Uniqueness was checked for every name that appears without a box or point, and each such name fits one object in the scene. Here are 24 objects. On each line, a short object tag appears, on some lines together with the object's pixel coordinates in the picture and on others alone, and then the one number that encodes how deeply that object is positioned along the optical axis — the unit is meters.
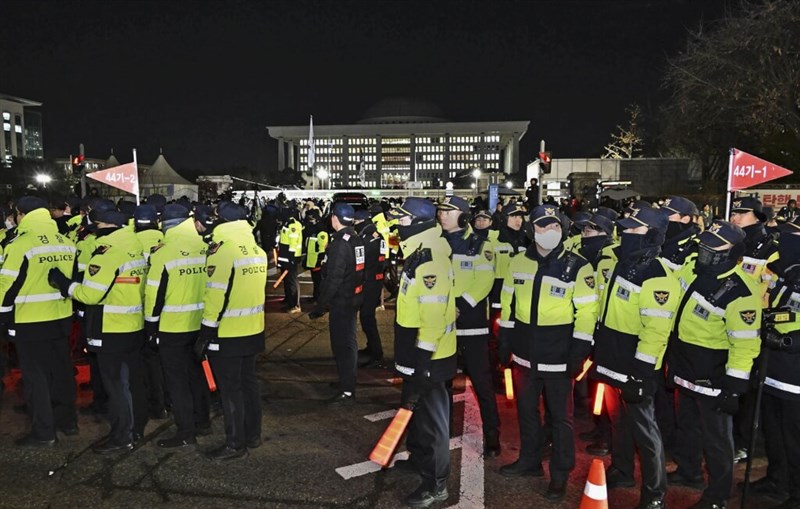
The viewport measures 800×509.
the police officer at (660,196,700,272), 4.68
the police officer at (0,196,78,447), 5.03
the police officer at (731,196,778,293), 5.96
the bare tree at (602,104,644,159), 56.66
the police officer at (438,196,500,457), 5.10
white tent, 44.07
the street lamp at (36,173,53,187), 49.74
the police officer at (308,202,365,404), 6.25
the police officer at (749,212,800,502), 4.09
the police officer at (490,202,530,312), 7.40
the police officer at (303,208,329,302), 10.93
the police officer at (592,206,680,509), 3.86
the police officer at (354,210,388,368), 7.53
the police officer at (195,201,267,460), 4.68
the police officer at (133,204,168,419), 5.47
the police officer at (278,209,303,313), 10.78
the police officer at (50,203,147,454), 4.84
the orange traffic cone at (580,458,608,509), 3.50
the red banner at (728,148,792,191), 8.83
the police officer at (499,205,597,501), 4.29
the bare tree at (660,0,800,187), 26.84
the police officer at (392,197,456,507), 4.12
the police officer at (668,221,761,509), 3.74
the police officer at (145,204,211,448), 4.86
